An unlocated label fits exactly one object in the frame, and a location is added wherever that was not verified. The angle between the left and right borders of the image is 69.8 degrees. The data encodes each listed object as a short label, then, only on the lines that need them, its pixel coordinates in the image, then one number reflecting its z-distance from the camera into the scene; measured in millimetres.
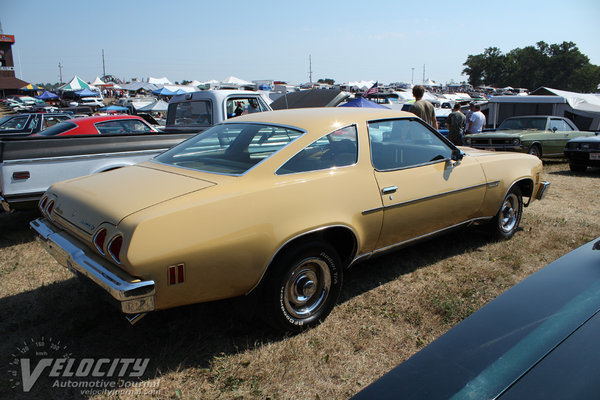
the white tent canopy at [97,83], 59812
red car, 8188
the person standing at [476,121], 11586
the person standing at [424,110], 7500
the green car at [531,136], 10500
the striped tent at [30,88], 63188
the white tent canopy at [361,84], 60500
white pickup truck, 4758
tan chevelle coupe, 2377
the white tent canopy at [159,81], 52344
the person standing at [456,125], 9977
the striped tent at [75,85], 43188
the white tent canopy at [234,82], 38312
